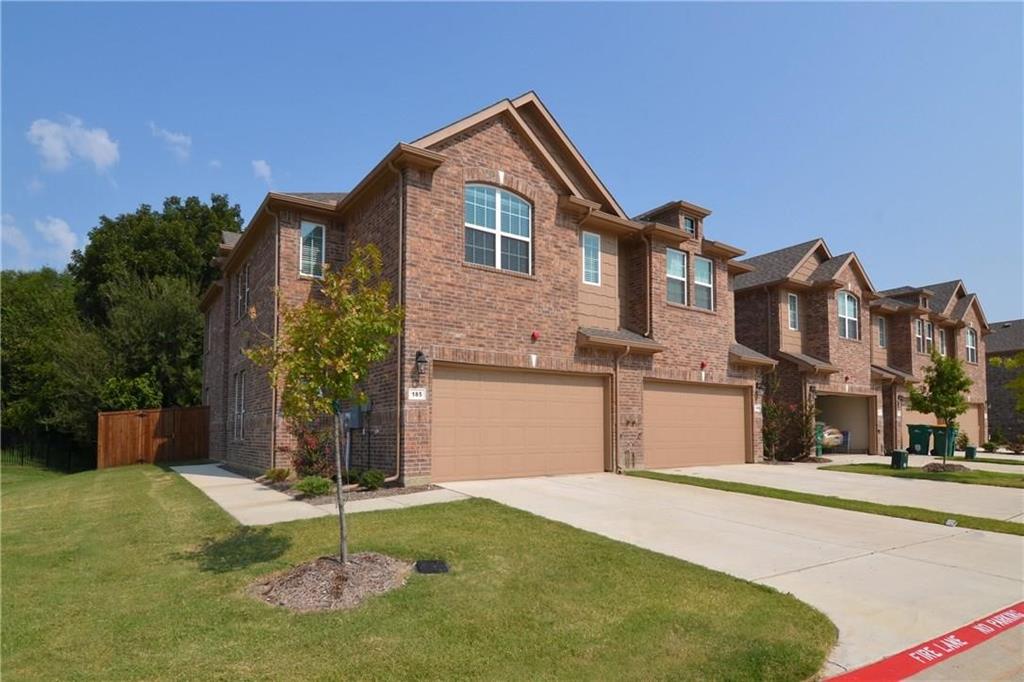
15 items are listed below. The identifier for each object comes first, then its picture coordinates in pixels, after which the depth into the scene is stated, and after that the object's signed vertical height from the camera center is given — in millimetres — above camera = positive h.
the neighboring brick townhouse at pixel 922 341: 28203 +2003
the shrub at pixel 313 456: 14320 -1697
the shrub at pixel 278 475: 13969 -2072
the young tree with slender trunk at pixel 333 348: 6854 +356
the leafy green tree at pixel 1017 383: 17812 -77
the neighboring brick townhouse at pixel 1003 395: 39031 -920
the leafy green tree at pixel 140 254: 36281 +7330
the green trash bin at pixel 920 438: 27703 -2497
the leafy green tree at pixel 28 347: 33750 +1937
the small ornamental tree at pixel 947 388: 20219 -247
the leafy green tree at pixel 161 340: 29078 +1889
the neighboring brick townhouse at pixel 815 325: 23828 +2176
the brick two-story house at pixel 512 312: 13352 +1694
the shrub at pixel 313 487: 11402 -1886
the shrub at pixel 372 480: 12008 -1864
